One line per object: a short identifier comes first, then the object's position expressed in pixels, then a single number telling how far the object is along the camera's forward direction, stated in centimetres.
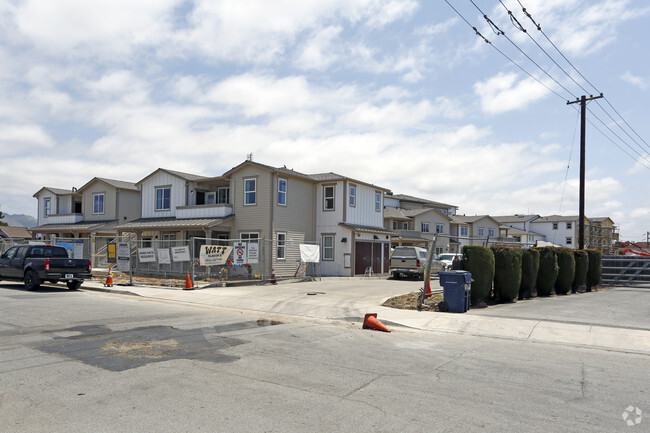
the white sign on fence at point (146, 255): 2257
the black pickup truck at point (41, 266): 1852
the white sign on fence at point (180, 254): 2127
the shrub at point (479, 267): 1465
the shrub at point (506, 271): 1545
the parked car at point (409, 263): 2700
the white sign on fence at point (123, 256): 2247
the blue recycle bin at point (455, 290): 1362
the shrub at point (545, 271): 1825
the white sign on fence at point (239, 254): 2158
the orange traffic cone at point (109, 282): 2067
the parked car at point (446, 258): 2889
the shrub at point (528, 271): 1683
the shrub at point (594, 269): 2250
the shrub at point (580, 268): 2110
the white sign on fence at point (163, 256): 2205
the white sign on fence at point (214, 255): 2086
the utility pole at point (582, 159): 2530
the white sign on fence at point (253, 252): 2183
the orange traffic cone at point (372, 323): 1130
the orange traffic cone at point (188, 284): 1972
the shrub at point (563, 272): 1964
